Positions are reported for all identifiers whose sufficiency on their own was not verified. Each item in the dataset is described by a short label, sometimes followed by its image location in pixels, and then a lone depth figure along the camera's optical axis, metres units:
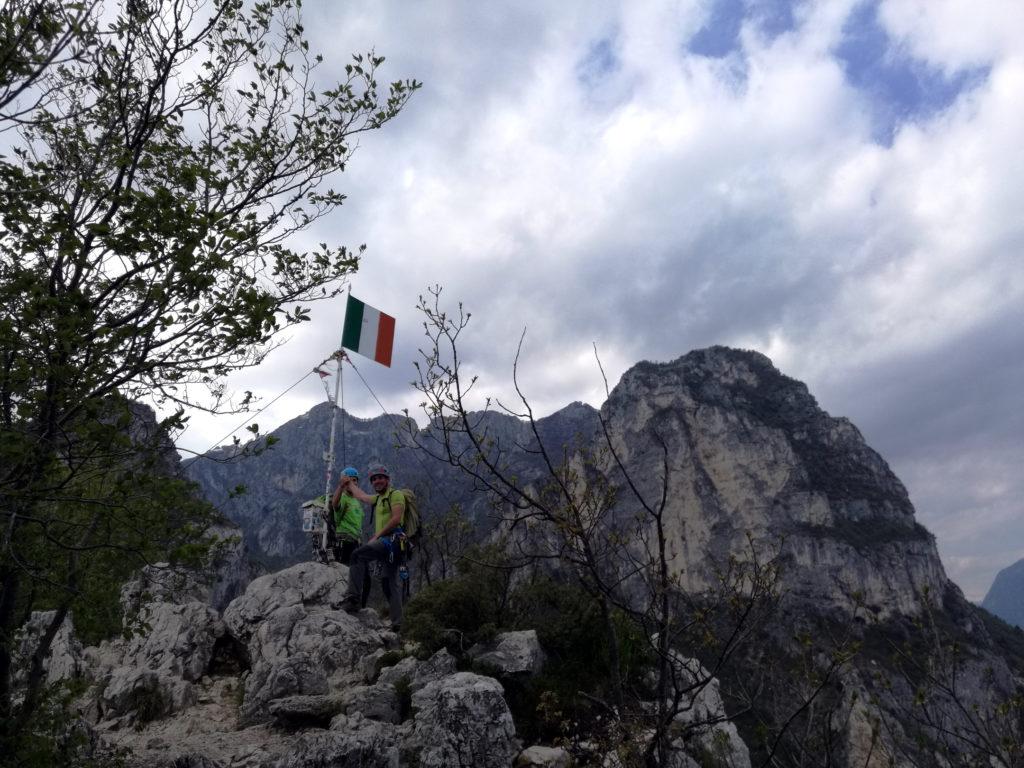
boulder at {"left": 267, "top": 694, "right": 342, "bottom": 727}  7.04
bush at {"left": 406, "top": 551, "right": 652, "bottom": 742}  7.23
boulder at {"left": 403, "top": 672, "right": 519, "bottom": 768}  5.82
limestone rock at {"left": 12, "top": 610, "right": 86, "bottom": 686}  8.32
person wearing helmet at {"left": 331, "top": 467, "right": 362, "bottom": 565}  10.88
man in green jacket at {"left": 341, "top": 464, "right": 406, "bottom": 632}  9.46
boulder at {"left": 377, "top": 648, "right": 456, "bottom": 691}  7.45
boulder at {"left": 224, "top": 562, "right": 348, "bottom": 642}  9.92
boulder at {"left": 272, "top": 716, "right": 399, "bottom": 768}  5.32
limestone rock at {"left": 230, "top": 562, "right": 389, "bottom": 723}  7.82
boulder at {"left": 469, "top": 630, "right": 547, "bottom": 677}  7.50
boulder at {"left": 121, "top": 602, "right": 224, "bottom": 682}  9.00
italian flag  14.70
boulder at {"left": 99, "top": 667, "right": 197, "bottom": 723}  7.88
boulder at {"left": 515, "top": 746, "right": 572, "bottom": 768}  6.08
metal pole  15.81
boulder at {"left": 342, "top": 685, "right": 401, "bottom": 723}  6.85
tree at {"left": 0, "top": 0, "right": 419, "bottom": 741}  3.82
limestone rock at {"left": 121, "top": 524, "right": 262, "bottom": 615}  5.17
